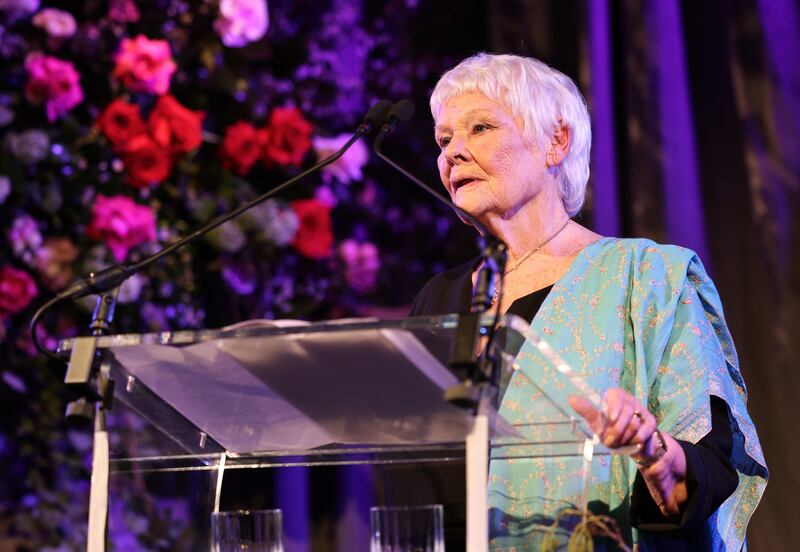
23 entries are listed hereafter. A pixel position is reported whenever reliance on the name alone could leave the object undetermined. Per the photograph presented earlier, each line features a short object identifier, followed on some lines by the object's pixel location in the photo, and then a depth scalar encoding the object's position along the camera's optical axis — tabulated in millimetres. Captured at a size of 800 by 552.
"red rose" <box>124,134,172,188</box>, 4551
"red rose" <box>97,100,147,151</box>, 4539
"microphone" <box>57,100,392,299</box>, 2252
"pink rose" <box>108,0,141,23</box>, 4844
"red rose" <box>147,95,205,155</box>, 4582
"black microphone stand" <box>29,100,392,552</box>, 2124
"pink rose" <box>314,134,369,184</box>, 4973
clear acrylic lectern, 2000
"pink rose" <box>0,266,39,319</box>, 4371
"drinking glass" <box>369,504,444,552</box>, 2068
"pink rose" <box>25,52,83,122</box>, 4512
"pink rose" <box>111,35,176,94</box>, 4590
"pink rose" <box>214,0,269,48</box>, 4848
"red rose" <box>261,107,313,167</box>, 4758
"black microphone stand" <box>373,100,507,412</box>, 1895
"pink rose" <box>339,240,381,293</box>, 5070
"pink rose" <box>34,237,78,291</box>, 4500
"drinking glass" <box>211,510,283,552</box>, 2203
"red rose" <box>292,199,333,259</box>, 4836
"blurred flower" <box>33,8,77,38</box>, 4625
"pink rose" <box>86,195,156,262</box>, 4461
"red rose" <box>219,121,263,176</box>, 4738
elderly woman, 2312
